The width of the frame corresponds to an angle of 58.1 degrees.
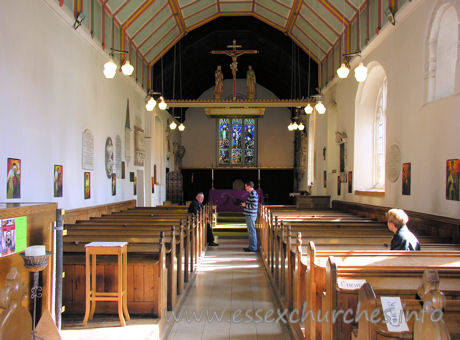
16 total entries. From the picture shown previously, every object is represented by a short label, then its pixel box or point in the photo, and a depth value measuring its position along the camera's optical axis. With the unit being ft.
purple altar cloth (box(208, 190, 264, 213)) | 56.13
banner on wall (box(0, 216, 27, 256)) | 9.18
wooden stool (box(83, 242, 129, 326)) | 14.48
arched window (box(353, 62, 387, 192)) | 34.12
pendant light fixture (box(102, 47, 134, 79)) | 23.62
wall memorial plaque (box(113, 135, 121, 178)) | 36.63
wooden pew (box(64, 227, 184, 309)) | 17.17
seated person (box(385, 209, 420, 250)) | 13.38
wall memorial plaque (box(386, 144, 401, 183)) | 26.55
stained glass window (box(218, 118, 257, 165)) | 75.10
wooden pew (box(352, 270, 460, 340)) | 5.04
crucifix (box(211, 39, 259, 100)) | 43.86
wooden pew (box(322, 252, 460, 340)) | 9.46
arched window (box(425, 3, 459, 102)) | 21.75
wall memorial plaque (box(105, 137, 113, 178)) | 33.65
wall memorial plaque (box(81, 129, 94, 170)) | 28.53
